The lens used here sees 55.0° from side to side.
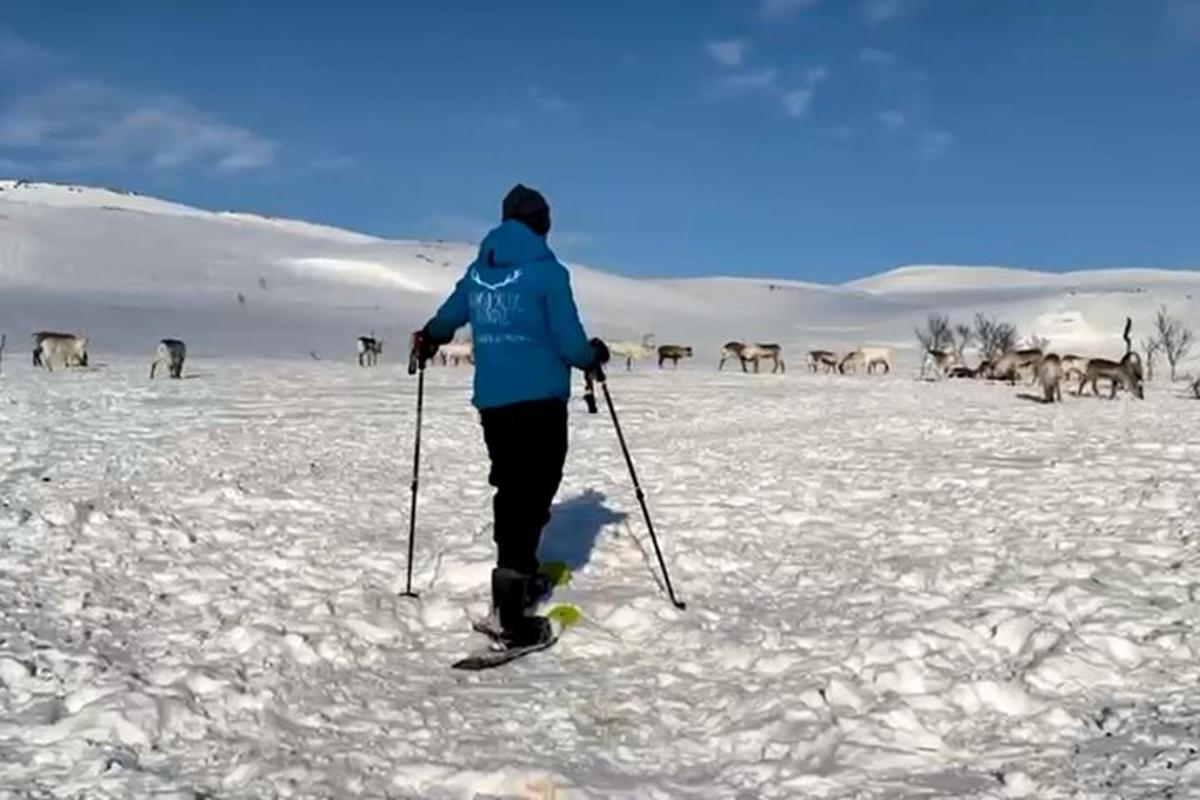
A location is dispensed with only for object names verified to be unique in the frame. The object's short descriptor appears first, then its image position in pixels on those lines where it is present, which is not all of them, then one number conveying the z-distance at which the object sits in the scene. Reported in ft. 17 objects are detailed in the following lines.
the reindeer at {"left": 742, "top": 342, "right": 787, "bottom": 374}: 143.13
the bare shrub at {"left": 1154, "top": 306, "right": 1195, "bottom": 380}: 198.79
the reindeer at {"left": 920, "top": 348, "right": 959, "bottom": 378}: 136.05
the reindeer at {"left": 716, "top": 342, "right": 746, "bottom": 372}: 144.25
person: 19.60
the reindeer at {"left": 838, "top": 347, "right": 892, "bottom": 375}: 153.28
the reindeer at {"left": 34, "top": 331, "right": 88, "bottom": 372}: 94.07
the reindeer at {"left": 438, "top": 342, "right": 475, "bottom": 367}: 131.44
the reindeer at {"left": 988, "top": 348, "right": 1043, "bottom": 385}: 106.52
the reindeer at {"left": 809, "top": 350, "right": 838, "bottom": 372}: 150.92
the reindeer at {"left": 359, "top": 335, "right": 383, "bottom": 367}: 129.90
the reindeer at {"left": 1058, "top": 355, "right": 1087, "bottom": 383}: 93.91
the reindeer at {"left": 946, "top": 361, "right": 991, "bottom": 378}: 122.21
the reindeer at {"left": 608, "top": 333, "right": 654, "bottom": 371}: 144.46
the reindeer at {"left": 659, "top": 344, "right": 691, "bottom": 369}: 148.66
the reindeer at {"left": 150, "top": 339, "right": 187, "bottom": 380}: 85.61
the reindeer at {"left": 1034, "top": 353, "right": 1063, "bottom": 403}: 78.69
